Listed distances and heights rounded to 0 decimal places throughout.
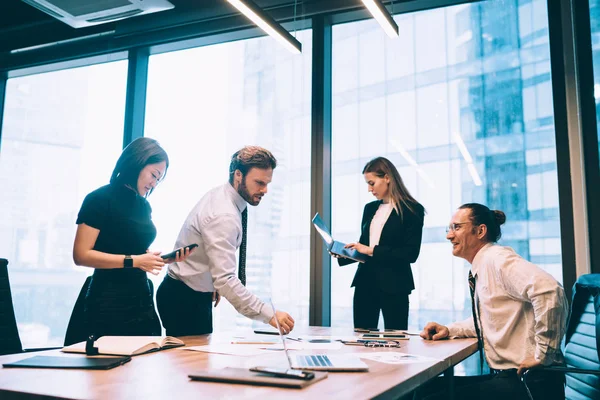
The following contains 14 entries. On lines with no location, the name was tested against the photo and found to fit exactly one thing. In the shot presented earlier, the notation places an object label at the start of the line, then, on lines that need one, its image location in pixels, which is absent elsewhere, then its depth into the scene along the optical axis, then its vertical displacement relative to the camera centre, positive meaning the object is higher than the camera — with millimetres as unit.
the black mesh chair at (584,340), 1812 -239
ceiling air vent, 3766 +1856
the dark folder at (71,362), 1246 -225
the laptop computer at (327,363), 1228 -221
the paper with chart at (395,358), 1459 -242
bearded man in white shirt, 2016 +38
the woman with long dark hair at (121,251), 2145 +75
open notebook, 1464 -218
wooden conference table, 986 -230
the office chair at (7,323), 2012 -207
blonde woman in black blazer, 2963 +132
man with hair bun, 1794 -155
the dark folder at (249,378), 1039 -217
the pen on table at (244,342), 1843 -246
